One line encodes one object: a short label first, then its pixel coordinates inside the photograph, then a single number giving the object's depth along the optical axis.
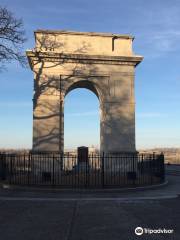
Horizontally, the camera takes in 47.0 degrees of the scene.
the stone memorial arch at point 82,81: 11.63
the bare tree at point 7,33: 10.97
